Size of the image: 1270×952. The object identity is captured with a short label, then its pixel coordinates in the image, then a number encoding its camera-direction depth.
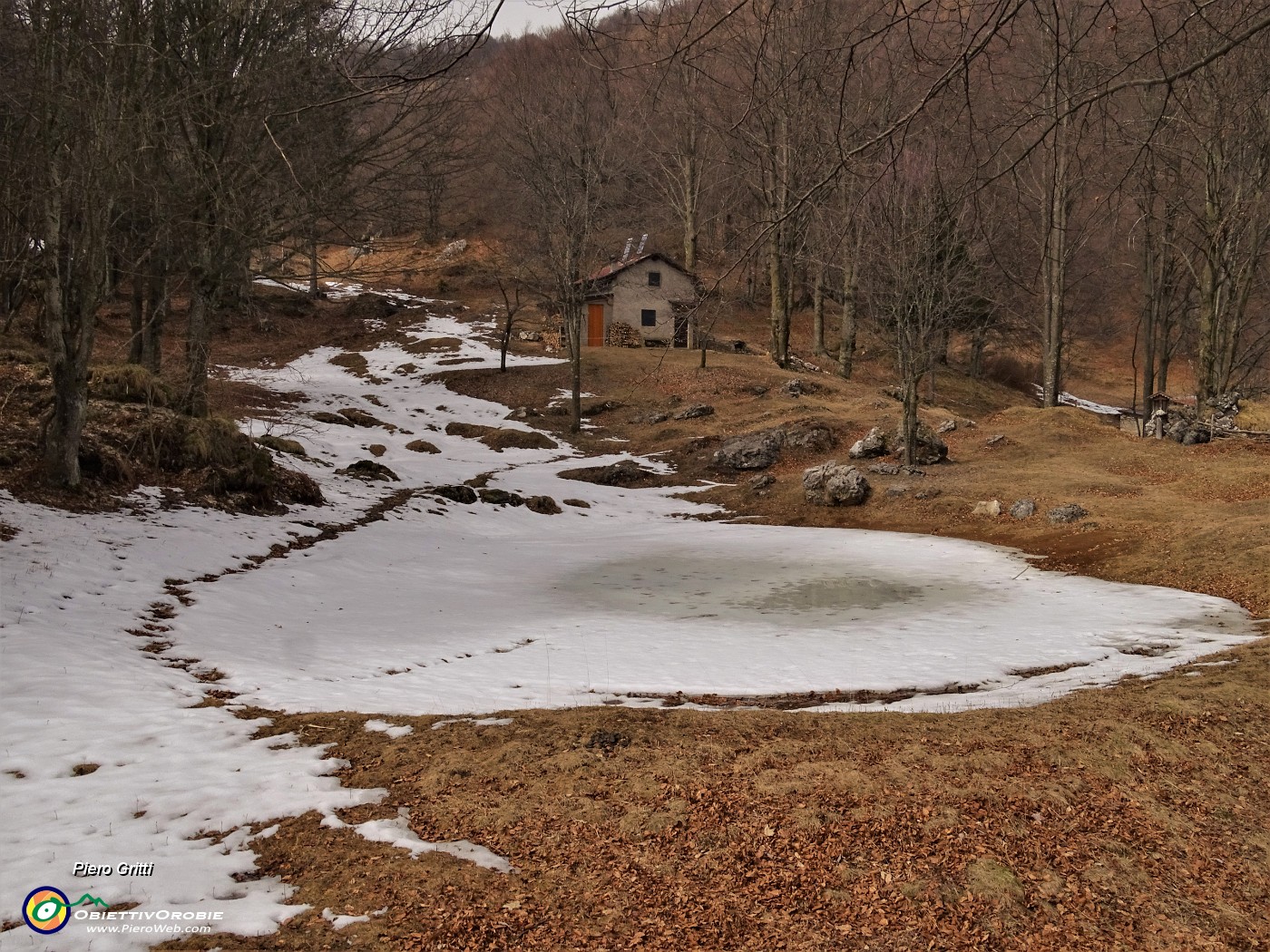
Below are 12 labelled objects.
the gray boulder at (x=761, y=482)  19.70
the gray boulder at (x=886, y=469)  19.16
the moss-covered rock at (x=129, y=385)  13.48
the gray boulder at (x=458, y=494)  16.77
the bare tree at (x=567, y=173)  28.67
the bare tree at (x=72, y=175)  8.88
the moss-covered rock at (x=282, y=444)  17.22
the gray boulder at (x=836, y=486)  18.06
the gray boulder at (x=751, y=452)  21.97
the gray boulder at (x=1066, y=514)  14.77
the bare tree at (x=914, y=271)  17.28
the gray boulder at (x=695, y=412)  27.61
